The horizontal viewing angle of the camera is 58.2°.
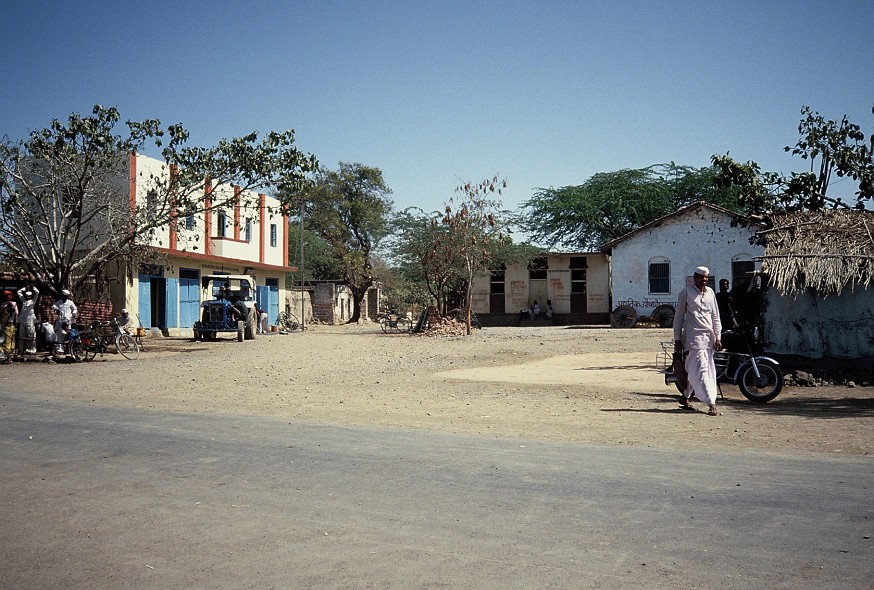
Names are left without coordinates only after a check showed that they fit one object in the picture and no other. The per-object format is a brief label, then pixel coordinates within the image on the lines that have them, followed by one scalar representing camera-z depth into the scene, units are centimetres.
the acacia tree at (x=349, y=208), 5441
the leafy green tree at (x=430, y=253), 3412
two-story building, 2972
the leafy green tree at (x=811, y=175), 1584
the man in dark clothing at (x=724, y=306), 1416
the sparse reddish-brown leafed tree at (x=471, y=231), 3275
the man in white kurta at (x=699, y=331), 1006
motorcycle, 1132
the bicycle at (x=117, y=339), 2138
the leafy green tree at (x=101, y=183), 2212
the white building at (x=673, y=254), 3866
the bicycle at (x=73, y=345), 2000
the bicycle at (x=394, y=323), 3381
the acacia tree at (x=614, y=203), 5034
